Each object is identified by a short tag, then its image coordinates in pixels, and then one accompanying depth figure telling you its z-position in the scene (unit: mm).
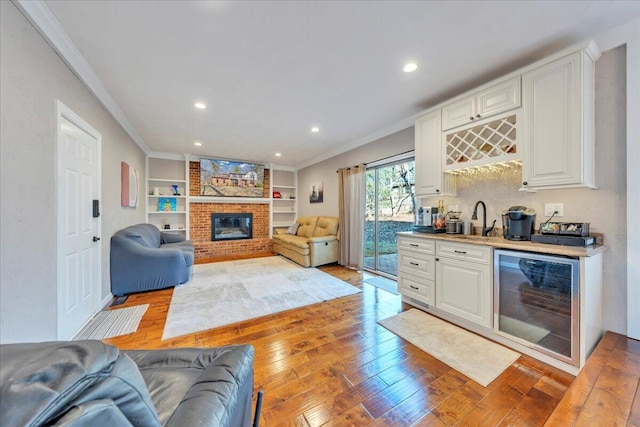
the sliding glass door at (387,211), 4062
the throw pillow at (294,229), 6265
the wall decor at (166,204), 5754
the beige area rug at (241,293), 2645
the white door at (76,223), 2041
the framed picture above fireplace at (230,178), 6005
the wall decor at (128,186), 3648
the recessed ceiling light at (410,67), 2262
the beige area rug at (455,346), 1812
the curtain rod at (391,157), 3653
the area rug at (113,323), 2328
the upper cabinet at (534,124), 1860
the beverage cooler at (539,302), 1738
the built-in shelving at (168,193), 5685
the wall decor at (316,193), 6027
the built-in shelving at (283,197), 7074
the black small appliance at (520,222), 2174
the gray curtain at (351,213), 4582
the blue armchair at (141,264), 3273
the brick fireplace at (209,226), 6000
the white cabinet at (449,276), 2189
